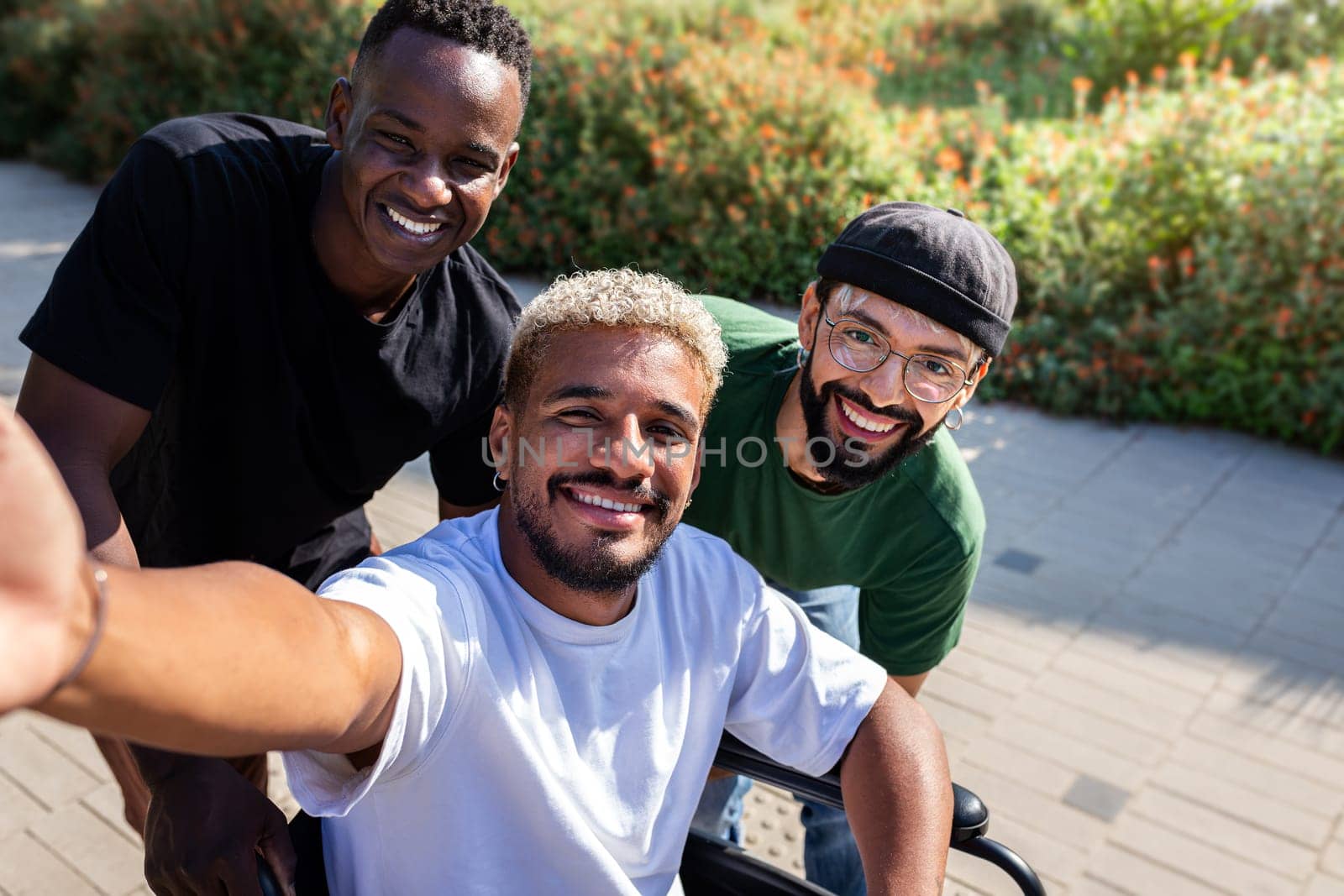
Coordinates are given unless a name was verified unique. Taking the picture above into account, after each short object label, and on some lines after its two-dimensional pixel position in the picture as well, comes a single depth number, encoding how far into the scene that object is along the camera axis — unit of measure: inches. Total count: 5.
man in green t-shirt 83.9
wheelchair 71.3
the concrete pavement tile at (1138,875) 115.7
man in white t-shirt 53.5
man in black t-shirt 72.4
